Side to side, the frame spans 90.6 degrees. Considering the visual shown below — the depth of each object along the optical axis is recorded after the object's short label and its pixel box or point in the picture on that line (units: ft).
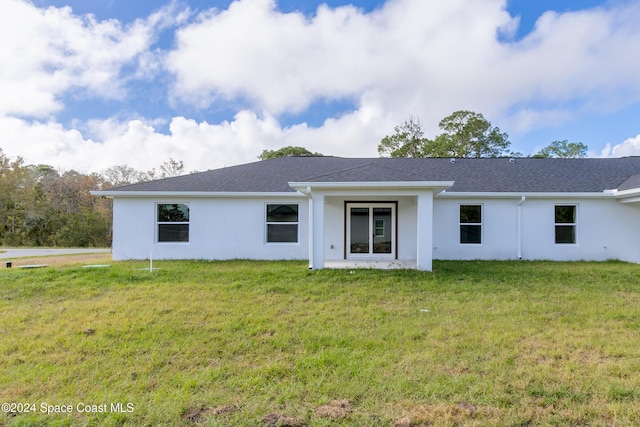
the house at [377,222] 37.65
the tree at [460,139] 90.07
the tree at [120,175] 97.09
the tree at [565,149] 107.65
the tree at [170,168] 99.09
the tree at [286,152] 101.09
